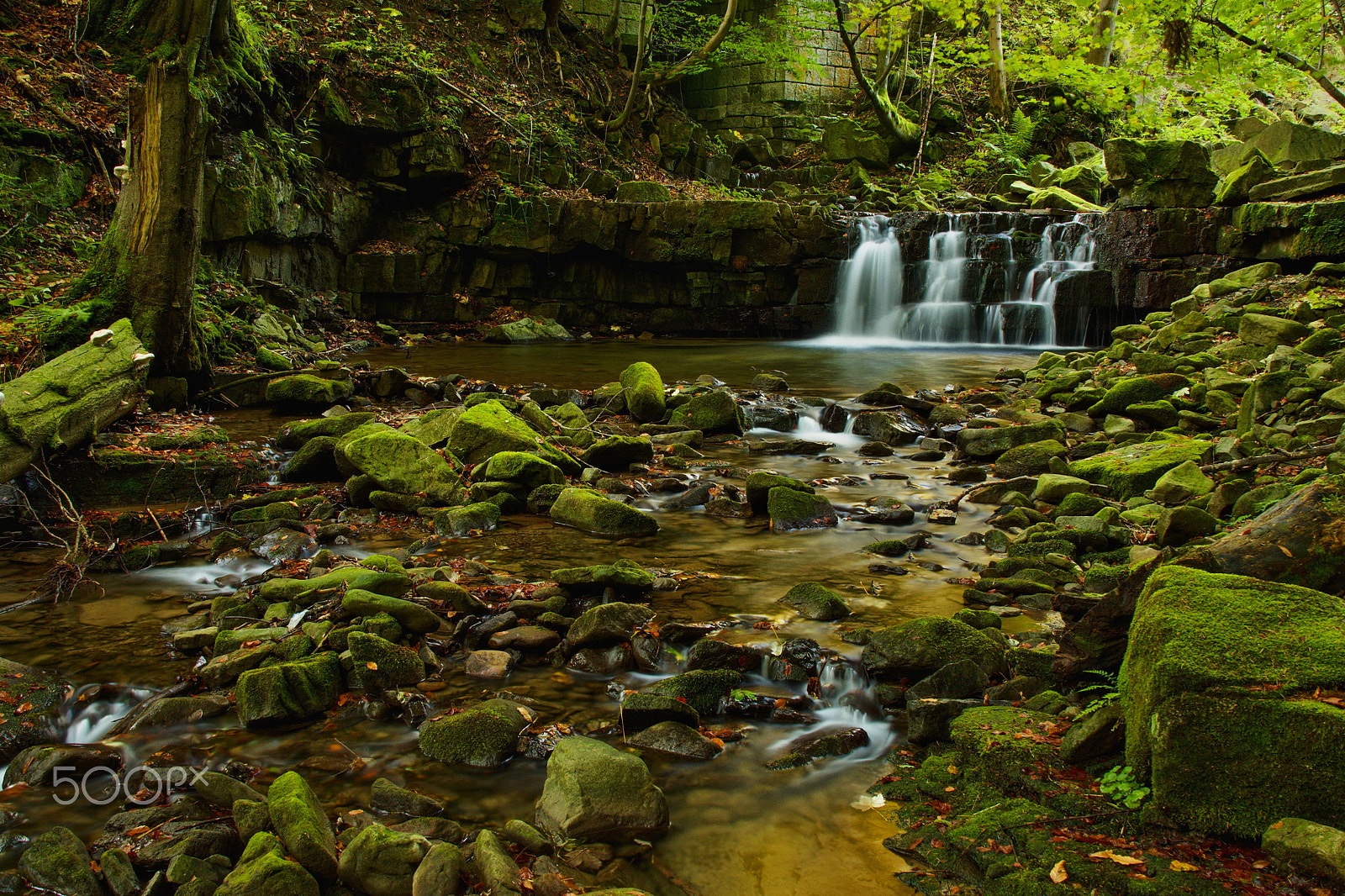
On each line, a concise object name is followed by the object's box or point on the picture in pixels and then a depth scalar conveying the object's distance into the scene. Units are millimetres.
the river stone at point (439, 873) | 2389
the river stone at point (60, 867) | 2414
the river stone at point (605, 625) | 4031
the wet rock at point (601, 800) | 2738
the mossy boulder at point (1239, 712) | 2225
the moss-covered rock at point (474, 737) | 3221
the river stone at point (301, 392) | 9305
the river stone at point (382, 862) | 2420
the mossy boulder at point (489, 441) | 7375
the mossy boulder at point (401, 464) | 6602
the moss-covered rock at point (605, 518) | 6055
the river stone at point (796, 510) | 6270
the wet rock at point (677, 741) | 3283
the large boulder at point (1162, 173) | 14969
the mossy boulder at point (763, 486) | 6562
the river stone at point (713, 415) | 9695
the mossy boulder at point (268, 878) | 2279
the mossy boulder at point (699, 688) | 3557
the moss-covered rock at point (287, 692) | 3385
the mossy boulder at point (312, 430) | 7840
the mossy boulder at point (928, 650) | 3691
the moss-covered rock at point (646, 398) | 9984
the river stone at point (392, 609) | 4059
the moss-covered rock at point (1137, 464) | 6047
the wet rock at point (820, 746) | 3258
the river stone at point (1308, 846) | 2055
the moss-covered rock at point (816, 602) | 4465
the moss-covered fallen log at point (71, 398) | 5184
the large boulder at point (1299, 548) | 3020
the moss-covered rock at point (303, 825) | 2457
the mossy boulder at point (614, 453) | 7820
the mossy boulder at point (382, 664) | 3662
